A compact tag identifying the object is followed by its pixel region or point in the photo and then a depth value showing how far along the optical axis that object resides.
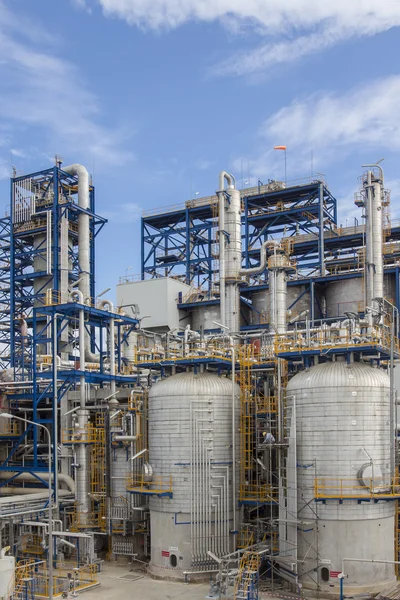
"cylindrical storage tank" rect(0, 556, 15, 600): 31.69
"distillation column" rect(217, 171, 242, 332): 50.31
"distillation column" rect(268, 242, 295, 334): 44.78
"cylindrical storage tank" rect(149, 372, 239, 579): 36.38
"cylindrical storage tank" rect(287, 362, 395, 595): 33.06
